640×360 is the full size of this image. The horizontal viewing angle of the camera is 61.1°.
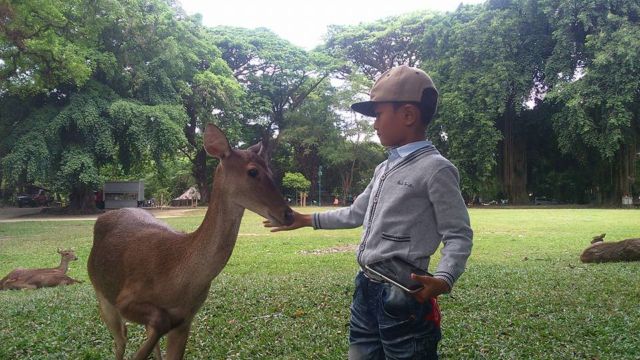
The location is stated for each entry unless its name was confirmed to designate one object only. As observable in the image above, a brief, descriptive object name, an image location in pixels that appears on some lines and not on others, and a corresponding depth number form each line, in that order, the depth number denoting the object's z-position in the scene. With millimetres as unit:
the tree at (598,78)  22375
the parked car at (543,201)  32875
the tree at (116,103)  18719
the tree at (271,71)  30469
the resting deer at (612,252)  8703
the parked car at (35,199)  32438
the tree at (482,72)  24906
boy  1934
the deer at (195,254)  2168
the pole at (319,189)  31484
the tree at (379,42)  30594
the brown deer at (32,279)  6988
